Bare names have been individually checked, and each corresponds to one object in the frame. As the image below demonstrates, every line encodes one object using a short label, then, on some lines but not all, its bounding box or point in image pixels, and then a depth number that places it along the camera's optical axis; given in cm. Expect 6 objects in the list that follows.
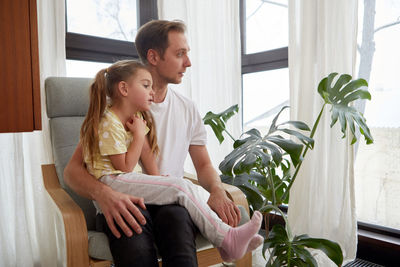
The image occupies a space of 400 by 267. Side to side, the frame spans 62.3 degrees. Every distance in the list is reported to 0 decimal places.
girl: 98
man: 93
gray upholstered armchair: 101
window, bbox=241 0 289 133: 238
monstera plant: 122
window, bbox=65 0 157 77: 218
